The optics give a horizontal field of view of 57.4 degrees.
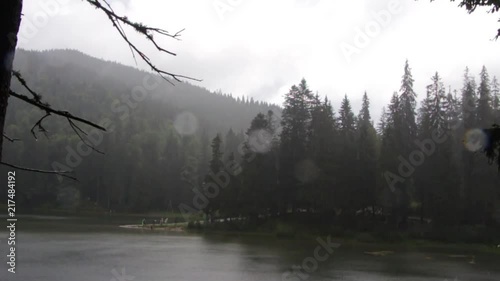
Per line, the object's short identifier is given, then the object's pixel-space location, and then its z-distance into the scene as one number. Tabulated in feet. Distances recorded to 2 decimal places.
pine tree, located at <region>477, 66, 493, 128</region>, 164.45
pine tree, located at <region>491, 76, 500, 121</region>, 170.04
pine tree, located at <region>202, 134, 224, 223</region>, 177.58
